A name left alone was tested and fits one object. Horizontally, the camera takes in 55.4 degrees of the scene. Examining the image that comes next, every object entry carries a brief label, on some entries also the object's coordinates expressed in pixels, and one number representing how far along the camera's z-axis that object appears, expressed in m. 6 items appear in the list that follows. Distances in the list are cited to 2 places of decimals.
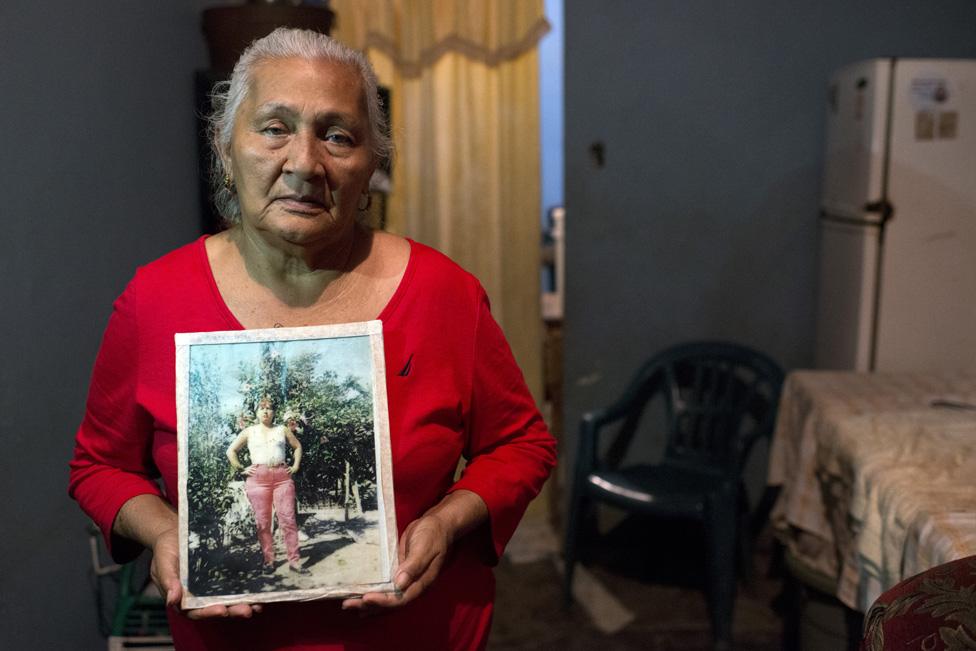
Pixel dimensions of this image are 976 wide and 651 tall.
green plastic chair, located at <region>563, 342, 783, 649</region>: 2.85
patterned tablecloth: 1.71
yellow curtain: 3.35
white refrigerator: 2.79
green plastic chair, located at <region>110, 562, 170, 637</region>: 2.07
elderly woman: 1.10
